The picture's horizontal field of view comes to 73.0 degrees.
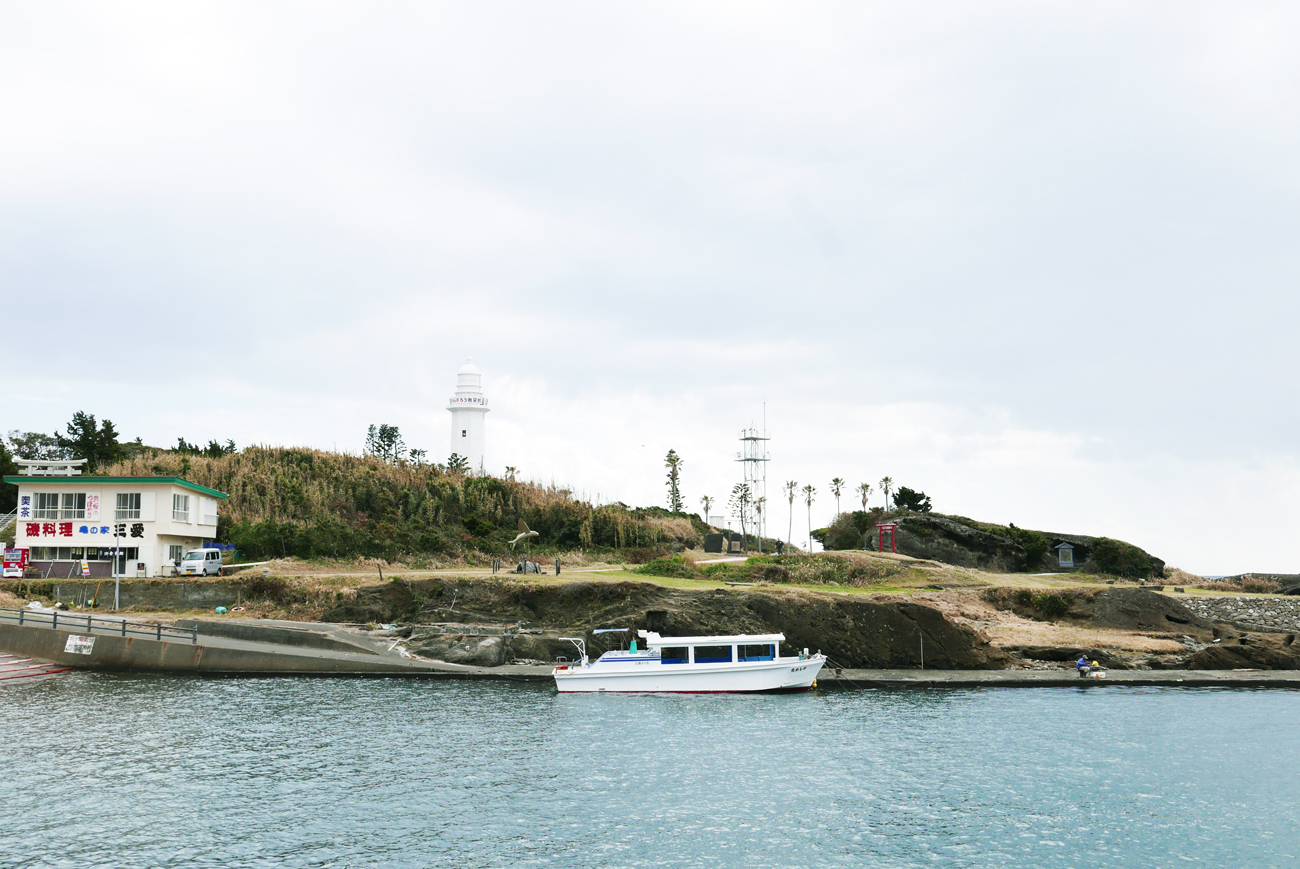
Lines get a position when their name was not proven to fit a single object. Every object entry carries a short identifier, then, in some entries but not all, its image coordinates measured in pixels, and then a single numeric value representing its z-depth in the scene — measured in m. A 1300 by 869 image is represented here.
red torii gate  75.69
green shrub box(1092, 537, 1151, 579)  73.25
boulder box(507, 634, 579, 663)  43.19
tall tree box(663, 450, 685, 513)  101.22
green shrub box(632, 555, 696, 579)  56.69
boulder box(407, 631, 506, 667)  42.19
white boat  38.34
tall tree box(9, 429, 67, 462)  81.19
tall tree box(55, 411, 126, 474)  72.56
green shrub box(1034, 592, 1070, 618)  52.62
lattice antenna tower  92.56
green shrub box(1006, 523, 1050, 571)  74.38
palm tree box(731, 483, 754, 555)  100.47
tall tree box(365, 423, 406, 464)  113.75
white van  53.19
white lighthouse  100.00
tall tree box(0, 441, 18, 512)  70.69
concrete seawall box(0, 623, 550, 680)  40.62
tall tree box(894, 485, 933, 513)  86.75
